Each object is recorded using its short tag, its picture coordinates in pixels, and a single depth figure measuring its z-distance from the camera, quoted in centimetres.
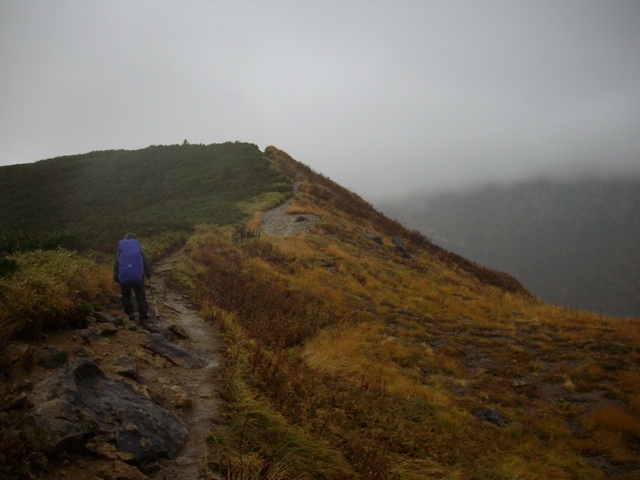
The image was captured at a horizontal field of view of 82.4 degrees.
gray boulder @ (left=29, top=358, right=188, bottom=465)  354
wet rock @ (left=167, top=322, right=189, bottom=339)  765
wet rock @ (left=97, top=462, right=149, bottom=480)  339
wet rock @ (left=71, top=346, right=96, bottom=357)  520
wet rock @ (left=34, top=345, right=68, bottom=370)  467
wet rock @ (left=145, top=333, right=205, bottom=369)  633
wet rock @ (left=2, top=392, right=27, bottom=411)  361
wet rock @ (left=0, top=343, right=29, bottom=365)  422
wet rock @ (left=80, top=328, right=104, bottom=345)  581
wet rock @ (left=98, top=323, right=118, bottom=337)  638
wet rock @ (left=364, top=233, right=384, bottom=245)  2417
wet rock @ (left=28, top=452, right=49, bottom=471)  311
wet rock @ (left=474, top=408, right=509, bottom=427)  745
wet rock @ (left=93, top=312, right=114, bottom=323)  680
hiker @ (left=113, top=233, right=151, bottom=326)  786
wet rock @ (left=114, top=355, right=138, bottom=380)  521
